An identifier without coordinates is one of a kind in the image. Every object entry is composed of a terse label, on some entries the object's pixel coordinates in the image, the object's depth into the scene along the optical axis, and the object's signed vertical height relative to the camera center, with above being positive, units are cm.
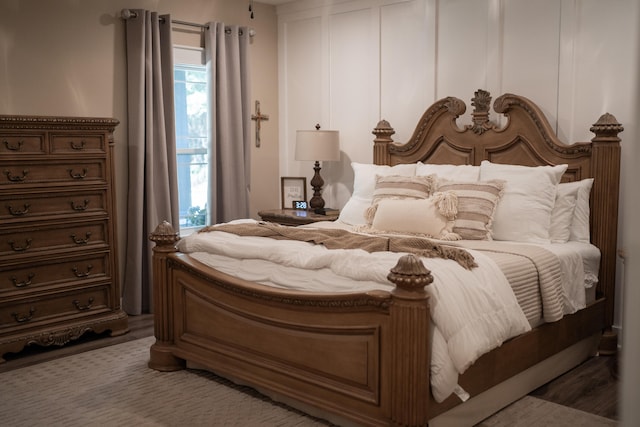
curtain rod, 468 +105
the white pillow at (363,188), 448 -21
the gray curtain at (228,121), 527 +31
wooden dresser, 385 -45
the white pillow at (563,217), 372 -34
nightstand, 492 -45
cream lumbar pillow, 373 -34
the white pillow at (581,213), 376 -32
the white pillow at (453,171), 410 -8
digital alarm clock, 549 -39
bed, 250 -76
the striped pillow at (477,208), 370 -28
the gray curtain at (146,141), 474 +13
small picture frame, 572 -28
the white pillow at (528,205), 368 -27
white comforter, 251 -54
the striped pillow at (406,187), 406 -18
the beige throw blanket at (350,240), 296 -41
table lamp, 513 +10
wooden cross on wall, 570 +35
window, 522 +18
